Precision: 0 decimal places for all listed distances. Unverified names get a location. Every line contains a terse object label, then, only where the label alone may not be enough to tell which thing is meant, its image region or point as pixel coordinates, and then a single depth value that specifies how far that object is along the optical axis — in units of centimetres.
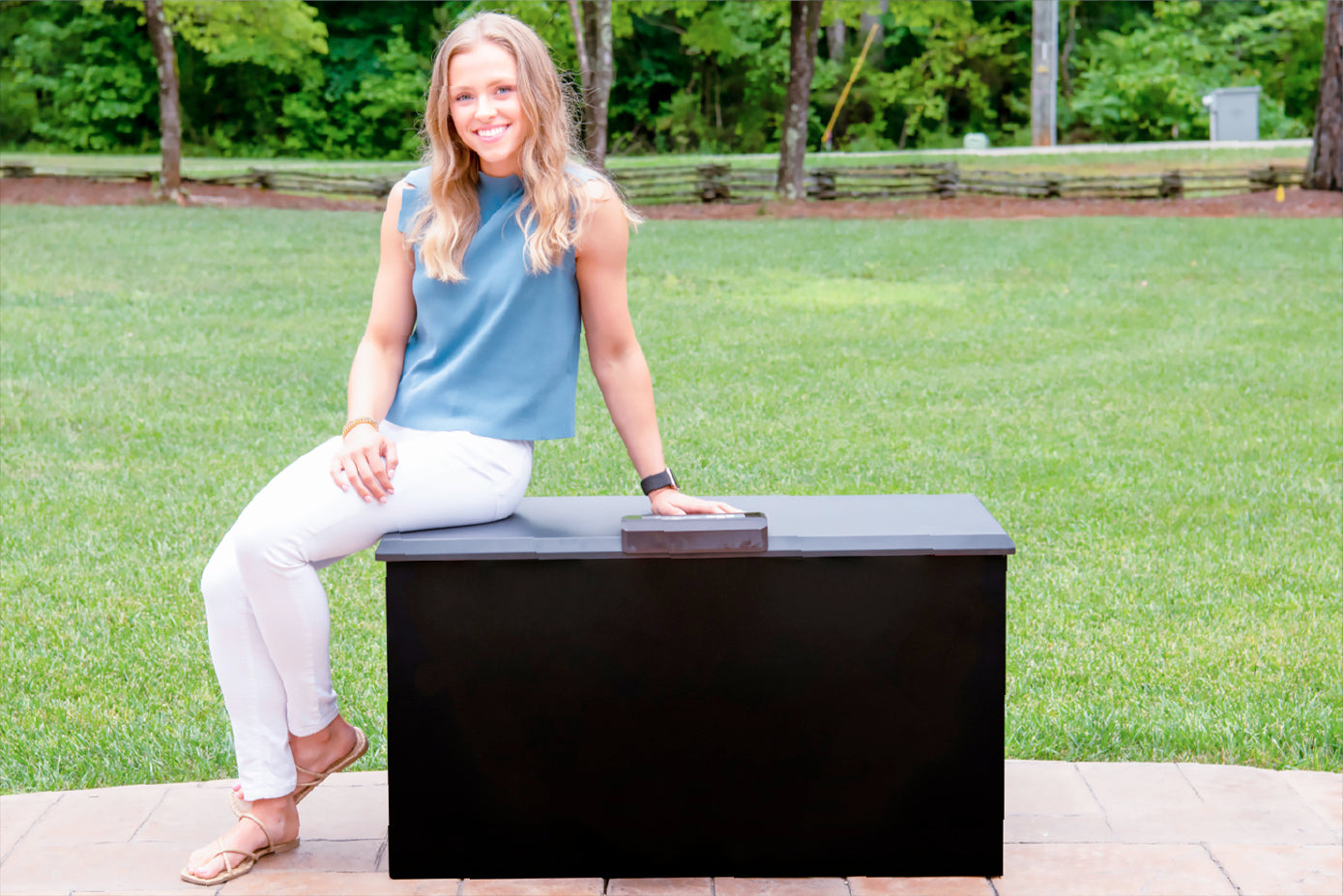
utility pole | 3875
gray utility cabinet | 3653
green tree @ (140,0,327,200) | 2653
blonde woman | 311
